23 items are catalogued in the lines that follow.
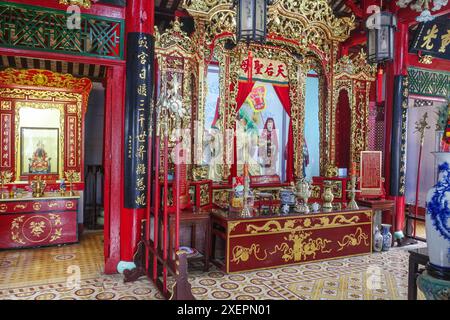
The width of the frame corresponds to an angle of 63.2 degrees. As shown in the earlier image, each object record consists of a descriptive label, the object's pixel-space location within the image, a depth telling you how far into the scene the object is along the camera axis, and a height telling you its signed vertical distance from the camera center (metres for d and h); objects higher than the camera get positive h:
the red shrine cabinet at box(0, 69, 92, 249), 5.02 -0.08
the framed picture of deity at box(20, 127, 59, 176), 5.63 -0.01
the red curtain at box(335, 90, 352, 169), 6.03 +0.44
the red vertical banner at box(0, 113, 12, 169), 5.46 +0.15
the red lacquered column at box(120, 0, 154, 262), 3.93 +0.35
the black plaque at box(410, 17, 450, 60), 5.95 +1.96
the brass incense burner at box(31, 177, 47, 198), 5.17 -0.53
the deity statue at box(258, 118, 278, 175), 6.93 +0.10
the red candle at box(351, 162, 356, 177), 5.73 -0.20
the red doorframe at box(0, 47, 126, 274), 4.03 -0.07
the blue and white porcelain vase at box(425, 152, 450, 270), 2.24 -0.38
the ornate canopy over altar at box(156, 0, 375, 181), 4.82 +1.30
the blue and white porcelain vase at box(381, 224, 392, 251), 5.06 -1.12
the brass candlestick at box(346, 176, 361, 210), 4.92 -0.61
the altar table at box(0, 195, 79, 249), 4.92 -0.98
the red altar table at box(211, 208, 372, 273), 4.07 -1.00
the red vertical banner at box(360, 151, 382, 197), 5.48 -0.25
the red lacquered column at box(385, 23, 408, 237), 5.70 +0.51
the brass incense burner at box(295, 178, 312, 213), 4.58 -0.51
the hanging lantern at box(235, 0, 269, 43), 3.93 +1.47
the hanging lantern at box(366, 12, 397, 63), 4.54 +1.53
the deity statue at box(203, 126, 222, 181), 5.38 -0.01
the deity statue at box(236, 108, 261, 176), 6.60 +0.31
